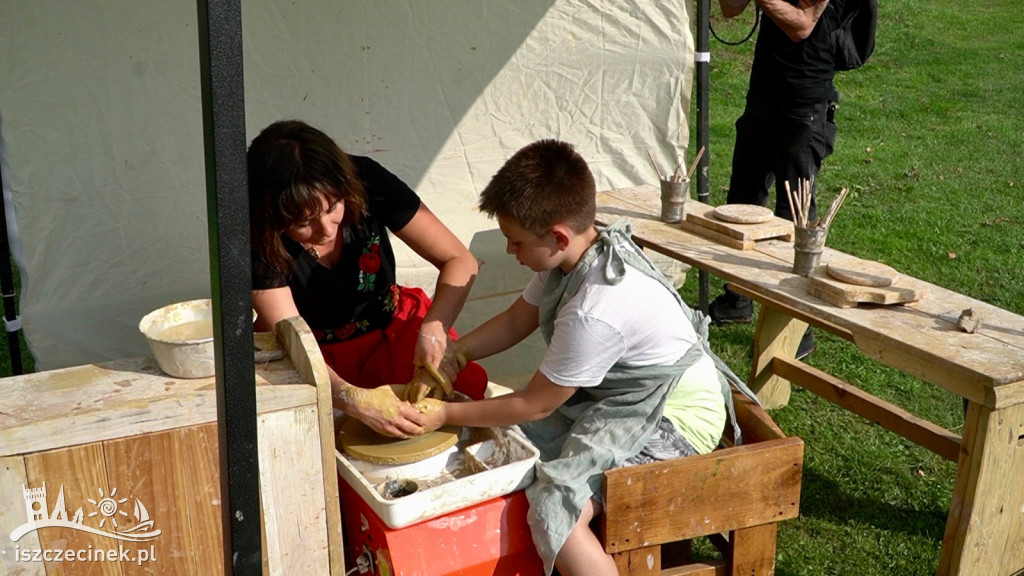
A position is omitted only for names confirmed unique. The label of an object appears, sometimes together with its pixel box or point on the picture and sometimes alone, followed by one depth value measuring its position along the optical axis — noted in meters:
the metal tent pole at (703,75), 3.91
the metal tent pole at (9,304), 2.94
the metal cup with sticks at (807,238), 2.59
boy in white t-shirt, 2.04
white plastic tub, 1.90
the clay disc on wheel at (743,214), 3.00
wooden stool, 2.06
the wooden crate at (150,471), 1.66
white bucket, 1.87
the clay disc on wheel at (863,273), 2.48
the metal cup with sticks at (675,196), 3.13
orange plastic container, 1.93
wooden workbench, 2.10
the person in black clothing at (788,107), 3.75
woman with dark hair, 2.30
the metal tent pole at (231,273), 1.20
